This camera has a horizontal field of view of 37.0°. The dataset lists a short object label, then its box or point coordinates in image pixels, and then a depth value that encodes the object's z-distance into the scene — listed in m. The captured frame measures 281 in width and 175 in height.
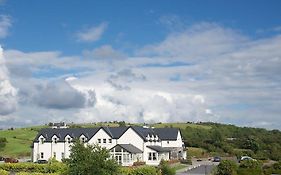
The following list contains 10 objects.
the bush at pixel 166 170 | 51.47
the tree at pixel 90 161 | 32.28
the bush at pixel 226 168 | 50.31
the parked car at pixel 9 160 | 74.29
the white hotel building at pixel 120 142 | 79.12
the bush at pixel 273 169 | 55.64
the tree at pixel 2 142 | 107.49
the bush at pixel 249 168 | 51.61
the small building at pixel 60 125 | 96.38
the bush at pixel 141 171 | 47.69
